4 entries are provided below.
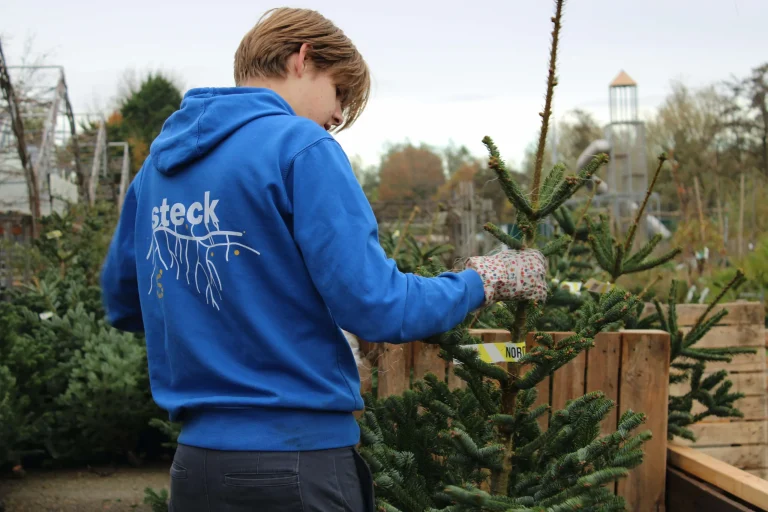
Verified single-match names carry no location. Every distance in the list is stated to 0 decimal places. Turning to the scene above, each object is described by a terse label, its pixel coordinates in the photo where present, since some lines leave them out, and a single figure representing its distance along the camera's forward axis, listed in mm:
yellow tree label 2215
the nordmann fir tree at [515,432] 2072
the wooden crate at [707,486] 2752
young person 1662
